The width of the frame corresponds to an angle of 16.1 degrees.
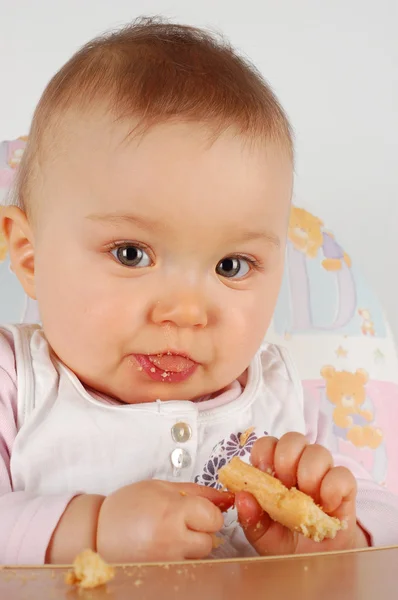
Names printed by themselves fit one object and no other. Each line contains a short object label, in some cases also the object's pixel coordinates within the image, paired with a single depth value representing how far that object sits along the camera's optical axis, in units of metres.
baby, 0.55
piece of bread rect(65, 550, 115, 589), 0.43
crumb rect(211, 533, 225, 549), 0.51
